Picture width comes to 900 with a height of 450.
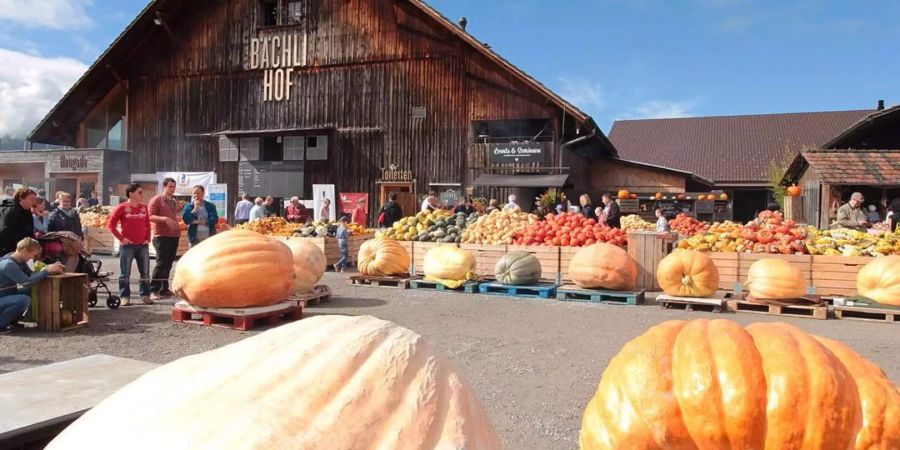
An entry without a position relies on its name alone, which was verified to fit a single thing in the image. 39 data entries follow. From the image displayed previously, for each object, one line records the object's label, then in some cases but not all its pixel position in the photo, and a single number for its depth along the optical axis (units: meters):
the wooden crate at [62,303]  6.52
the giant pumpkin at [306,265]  8.50
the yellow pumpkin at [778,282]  8.09
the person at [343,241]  12.95
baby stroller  7.61
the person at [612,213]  13.23
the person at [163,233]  8.47
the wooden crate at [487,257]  11.09
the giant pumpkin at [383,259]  10.80
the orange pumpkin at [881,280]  7.75
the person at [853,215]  12.44
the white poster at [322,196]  21.91
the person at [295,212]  17.22
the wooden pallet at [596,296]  8.85
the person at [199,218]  10.75
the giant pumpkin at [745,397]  2.01
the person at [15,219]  7.10
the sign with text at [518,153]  19.38
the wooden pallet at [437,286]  10.09
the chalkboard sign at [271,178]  22.33
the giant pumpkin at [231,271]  6.51
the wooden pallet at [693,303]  8.29
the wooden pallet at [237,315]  6.68
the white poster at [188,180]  23.41
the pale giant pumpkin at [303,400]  1.08
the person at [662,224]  13.52
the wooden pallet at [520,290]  9.52
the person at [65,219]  9.63
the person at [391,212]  15.61
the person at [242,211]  17.07
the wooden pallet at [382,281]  10.58
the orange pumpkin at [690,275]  8.44
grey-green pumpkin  9.92
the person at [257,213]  15.79
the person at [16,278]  6.32
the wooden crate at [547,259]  10.70
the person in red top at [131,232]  8.06
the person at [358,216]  17.27
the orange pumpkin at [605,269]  9.03
